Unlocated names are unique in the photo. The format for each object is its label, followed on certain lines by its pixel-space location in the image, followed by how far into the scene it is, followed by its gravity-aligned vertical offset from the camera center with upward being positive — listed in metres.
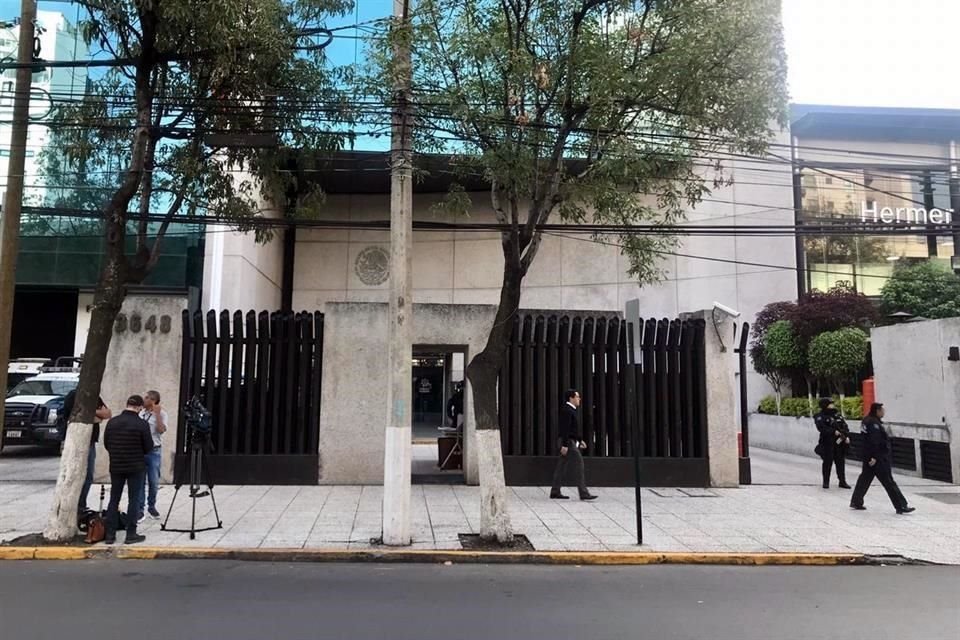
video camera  8.16 -0.49
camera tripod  8.08 -1.04
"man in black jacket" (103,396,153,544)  7.65 -0.87
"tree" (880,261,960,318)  19.61 +2.86
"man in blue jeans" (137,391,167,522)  8.99 -0.68
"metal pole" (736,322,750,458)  13.10 -0.15
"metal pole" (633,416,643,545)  8.05 -1.06
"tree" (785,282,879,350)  19.47 +2.11
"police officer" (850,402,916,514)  9.92 -0.99
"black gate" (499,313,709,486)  12.31 -0.19
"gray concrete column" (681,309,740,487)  12.48 -0.31
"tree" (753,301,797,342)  21.23 +2.28
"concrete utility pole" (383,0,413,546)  7.97 +0.86
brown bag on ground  7.82 -1.73
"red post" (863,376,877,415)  16.31 -0.12
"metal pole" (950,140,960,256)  24.38 +7.14
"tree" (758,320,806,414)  19.92 +1.08
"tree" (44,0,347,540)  8.22 +3.72
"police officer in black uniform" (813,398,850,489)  12.46 -0.95
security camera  12.64 +1.43
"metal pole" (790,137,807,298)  24.30 +5.85
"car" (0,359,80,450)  15.27 -0.86
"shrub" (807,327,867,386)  18.22 +0.95
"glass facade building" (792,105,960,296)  24.58 +7.10
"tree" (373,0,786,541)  8.09 +3.61
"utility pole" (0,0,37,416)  9.45 +2.73
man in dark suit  10.92 -1.00
